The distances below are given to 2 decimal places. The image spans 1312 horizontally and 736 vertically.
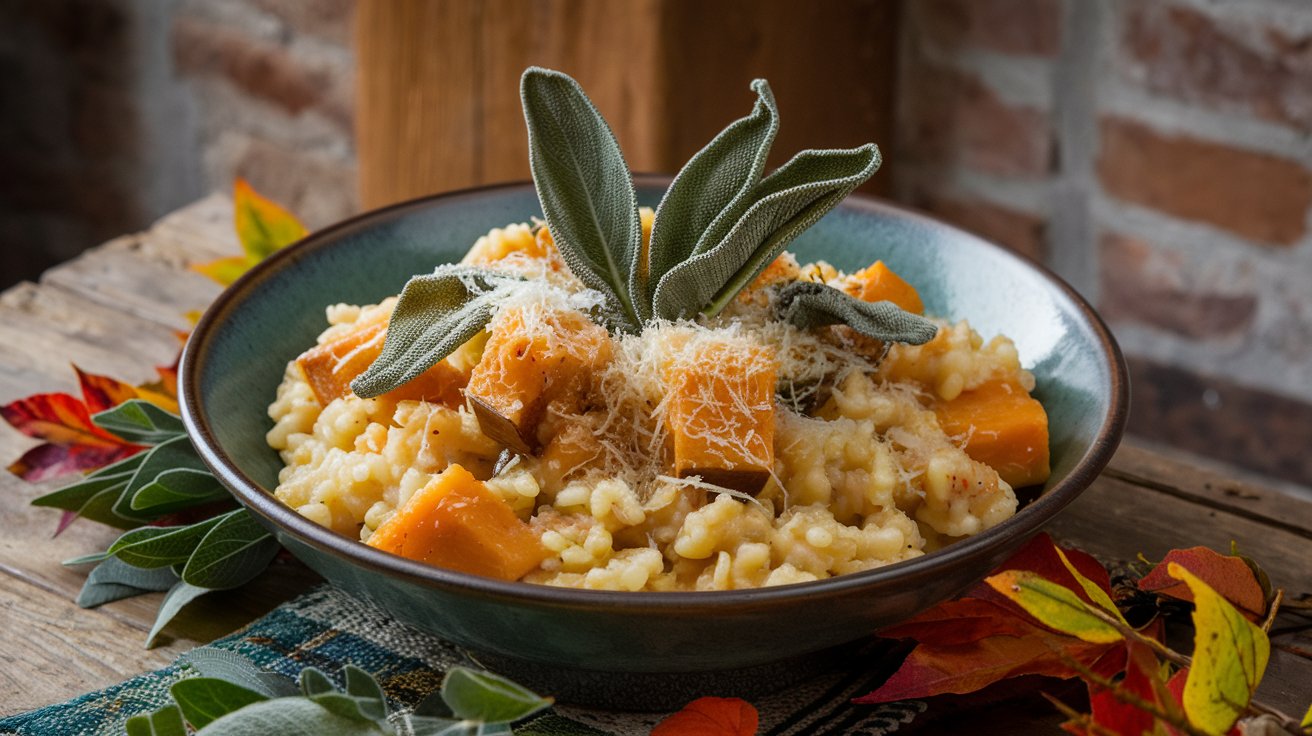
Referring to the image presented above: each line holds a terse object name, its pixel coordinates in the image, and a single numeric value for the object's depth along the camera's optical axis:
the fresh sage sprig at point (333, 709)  0.63
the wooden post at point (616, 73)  1.10
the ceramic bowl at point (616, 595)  0.65
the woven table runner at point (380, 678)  0.69
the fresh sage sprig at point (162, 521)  0.74
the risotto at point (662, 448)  0.68
